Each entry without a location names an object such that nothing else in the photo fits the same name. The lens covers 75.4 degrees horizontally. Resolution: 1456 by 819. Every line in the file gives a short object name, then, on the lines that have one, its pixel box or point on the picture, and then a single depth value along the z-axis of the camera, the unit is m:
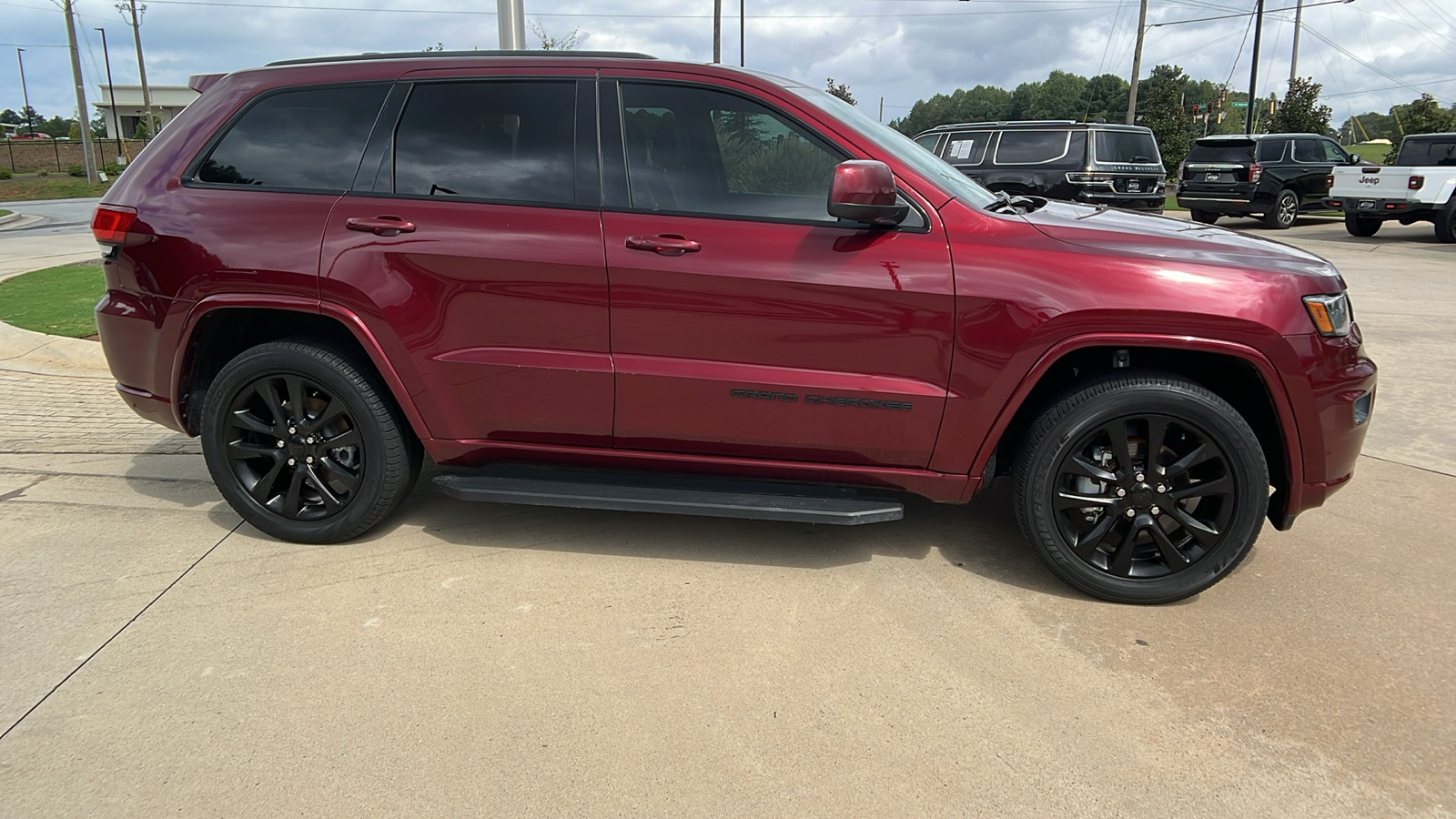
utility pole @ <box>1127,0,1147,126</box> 30.47
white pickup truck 16.11
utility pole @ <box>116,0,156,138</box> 50.22
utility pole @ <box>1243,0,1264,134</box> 32.12
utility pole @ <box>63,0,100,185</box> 35.84
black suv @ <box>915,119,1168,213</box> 13.56
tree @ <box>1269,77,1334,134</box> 29.95
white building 73.06
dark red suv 3.24
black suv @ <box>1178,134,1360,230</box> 18.36
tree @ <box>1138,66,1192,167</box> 36.50
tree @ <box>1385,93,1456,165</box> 30.12
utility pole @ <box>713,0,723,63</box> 28.88
